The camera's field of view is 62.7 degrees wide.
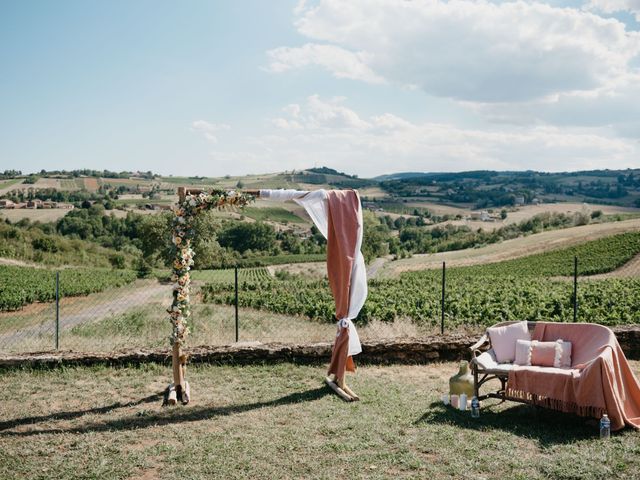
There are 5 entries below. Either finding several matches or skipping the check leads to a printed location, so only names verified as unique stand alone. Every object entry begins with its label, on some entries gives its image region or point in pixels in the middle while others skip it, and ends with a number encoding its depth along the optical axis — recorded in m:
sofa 5.59
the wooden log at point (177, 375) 6.86
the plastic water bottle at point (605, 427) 5.33
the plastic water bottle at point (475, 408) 6.10
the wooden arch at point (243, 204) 7.03
